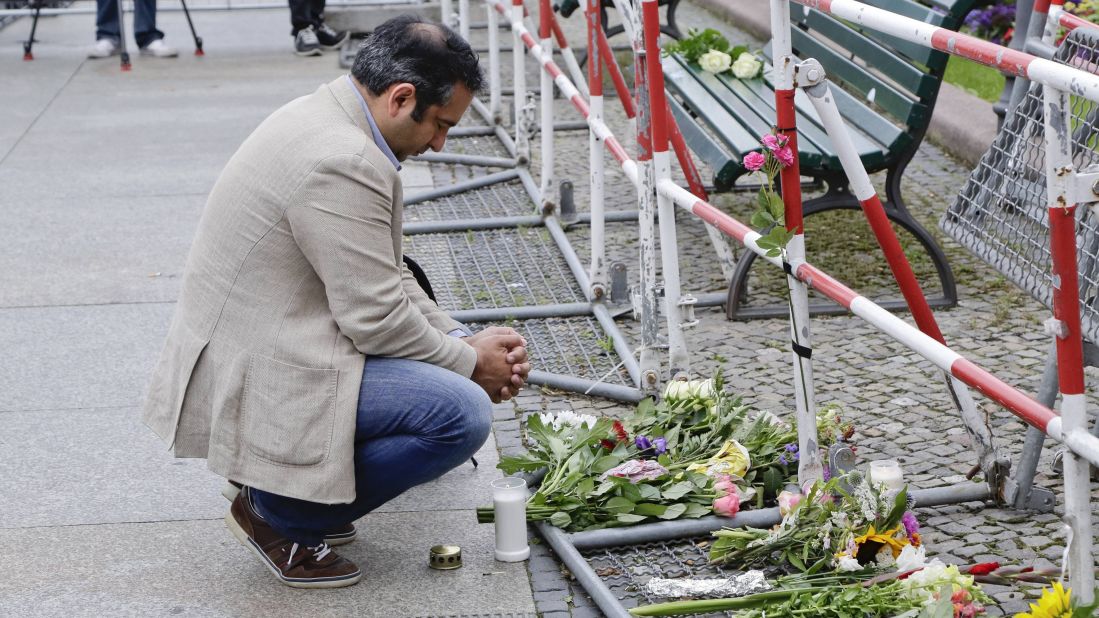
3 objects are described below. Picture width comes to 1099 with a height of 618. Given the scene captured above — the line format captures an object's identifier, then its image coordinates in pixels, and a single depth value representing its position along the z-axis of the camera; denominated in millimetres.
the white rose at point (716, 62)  6023
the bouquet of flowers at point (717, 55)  5996
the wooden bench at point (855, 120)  4637
